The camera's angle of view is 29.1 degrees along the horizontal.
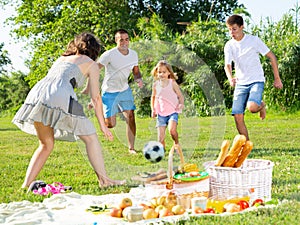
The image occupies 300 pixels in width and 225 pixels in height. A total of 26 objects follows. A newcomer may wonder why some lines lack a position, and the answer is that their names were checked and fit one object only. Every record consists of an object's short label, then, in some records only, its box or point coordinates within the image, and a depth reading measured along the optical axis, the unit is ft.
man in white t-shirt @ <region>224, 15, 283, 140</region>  20.12
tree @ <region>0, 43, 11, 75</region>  70.85
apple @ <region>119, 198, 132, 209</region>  12.31
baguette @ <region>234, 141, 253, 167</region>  14.05
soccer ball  13.08
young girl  15.75
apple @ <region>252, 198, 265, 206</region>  12.35
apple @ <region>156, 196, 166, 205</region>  12.53
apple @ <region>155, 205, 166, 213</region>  12.08
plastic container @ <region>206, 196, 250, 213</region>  12.19
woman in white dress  15.31
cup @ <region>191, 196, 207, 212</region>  12.12
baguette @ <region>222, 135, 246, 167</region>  14.03
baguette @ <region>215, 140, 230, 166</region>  14.06
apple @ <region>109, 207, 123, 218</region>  12.15
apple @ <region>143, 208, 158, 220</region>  11.75
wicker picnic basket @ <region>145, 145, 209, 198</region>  13.00
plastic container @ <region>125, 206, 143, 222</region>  11.66
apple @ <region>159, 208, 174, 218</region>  11.82
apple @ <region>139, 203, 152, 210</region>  12.28
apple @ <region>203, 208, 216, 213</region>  11.96
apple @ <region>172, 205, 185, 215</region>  12.03
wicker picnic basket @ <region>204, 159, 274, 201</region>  13.35
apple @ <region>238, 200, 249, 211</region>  12.16
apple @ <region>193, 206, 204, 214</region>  11.94
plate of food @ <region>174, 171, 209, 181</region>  13.24
